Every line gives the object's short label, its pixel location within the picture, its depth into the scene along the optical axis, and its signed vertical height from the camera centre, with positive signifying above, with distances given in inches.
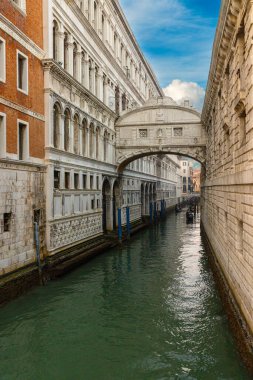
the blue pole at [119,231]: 886.4 -94.0
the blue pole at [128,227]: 966.4 -94.0
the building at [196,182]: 4559.5 +105.6
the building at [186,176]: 4079.7 +160.5
